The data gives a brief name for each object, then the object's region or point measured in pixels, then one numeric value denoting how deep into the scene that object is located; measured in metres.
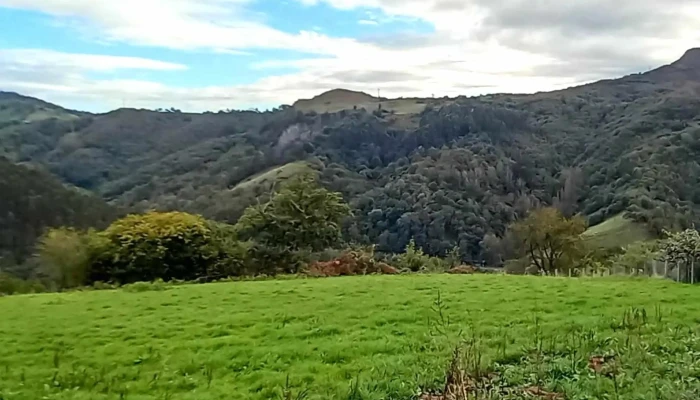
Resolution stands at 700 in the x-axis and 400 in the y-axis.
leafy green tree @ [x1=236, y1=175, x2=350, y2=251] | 24.56
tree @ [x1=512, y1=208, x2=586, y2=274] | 32.94
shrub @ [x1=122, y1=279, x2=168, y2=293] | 16.66
